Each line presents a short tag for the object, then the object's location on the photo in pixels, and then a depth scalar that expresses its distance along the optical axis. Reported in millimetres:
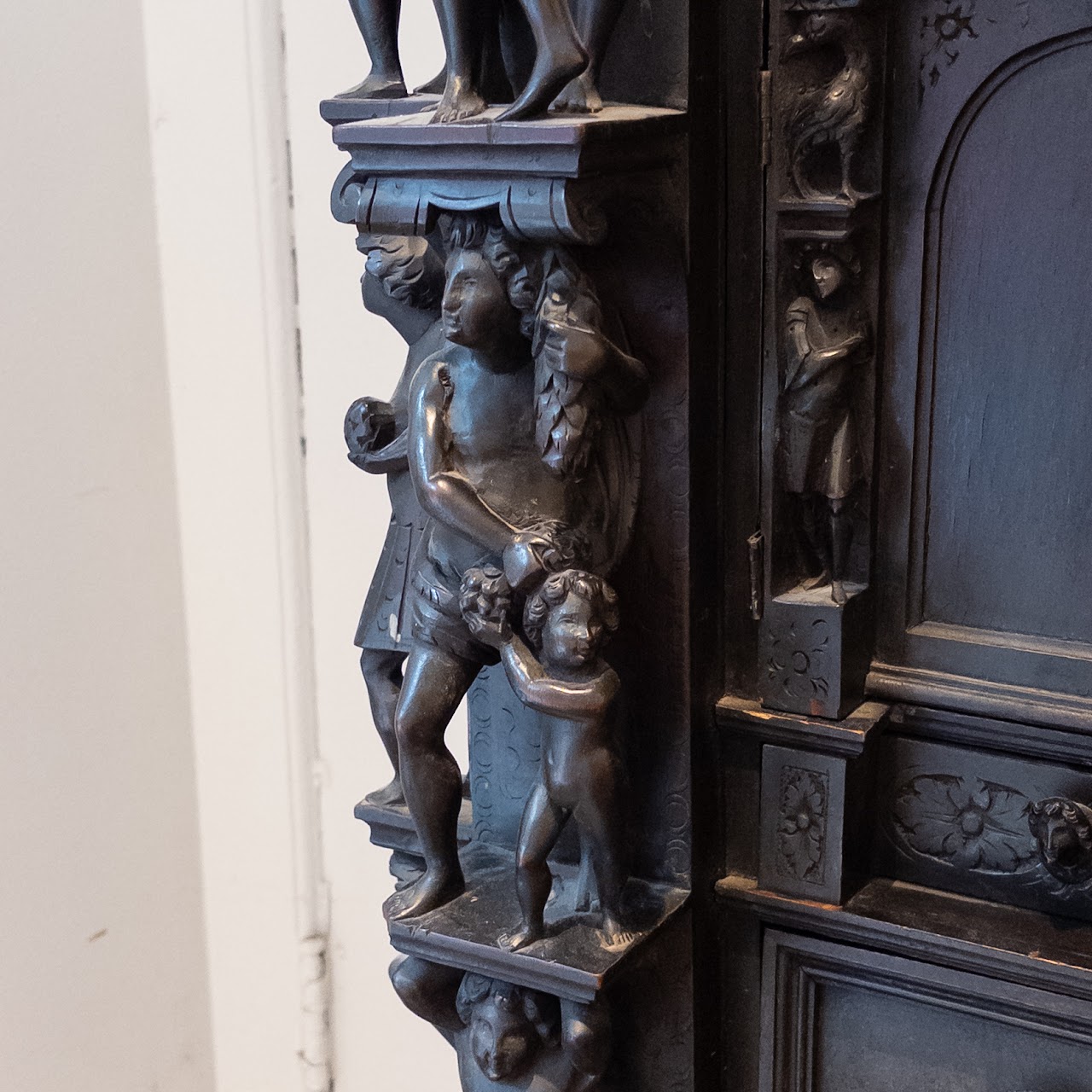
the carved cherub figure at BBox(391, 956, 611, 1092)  1297
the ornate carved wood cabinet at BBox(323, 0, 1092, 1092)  1146
